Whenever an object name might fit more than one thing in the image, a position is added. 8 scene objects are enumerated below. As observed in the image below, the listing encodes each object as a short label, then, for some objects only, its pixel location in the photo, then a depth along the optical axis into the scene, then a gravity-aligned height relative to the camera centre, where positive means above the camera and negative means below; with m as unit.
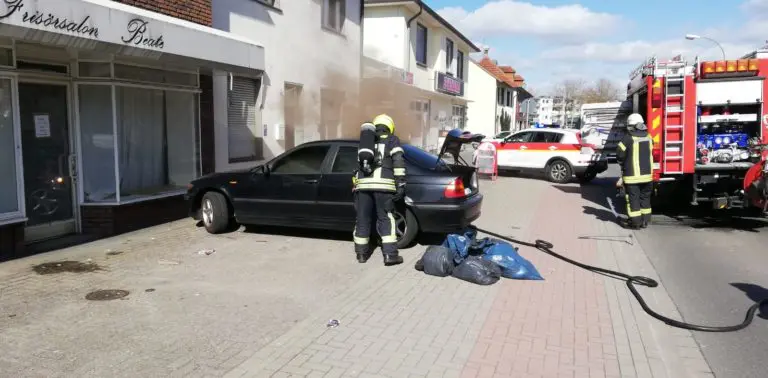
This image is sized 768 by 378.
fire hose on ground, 4.75 -1.42
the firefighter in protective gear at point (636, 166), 9.20 -0.30
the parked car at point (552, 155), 16.53 -0.22
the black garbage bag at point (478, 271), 5.88 -1.29
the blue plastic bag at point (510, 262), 6.12 -1.24
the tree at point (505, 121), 44.44 +2.14
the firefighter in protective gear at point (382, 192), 6.62 -0.50
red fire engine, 9.22 +0.41
